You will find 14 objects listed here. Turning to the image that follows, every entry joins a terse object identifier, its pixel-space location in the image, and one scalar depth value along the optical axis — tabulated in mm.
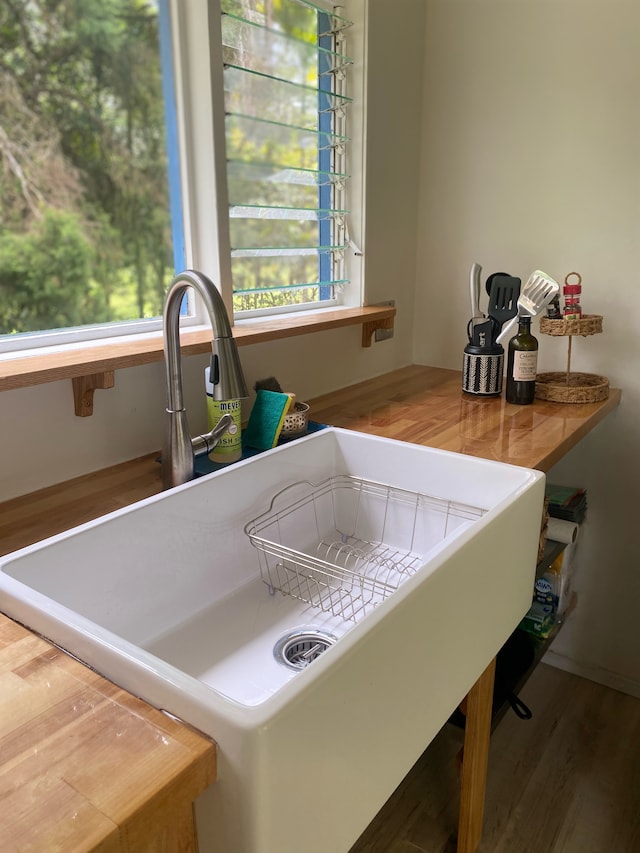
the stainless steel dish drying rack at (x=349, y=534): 1103
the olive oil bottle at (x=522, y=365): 1539
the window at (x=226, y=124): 1369
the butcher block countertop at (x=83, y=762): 482
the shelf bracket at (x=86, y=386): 1121
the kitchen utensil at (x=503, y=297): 1682
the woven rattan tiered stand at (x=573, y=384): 1542
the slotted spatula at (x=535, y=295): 1525
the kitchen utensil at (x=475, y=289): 1643
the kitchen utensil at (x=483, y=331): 1645
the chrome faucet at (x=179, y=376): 951
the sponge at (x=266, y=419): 1268
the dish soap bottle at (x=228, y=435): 1199
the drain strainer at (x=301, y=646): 955
